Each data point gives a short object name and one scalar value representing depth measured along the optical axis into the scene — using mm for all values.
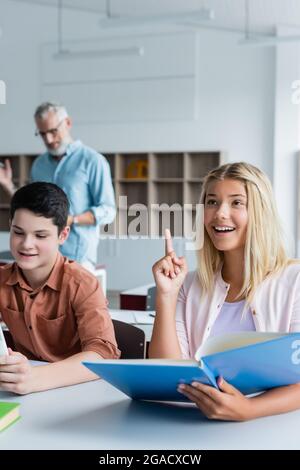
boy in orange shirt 1767
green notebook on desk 1168
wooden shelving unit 7789
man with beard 3457
